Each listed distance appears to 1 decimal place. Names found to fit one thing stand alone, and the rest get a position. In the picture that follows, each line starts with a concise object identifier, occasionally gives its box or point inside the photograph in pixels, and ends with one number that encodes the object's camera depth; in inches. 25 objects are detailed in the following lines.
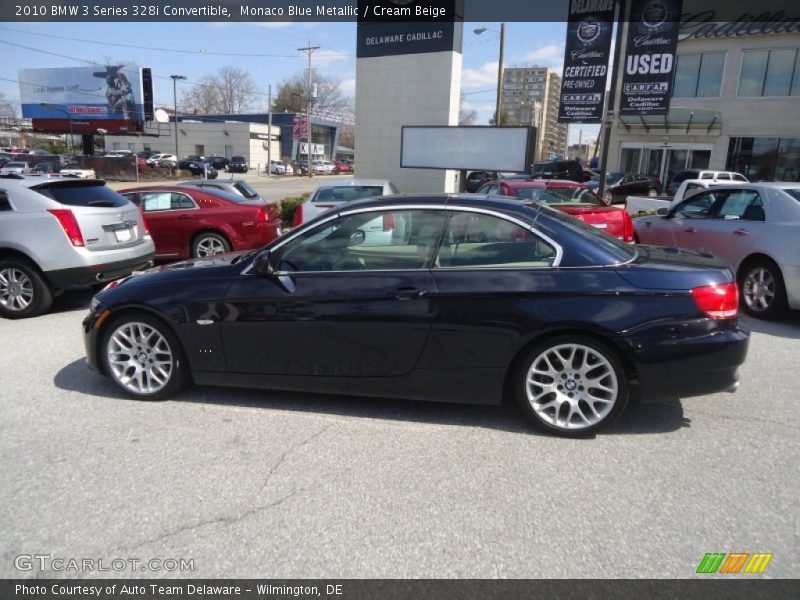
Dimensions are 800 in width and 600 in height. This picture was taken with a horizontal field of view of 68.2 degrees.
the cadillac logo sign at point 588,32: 636.7
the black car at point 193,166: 1996.8
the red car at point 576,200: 340.5
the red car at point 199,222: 373.7
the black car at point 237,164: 2357.3
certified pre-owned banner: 631.2
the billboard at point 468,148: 660.7
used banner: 639.8
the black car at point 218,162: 2365.4
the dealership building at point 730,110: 1218.0
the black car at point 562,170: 1369.3
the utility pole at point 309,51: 2378.7
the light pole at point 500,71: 1299.1
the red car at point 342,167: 2898.6
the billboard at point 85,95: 2193.7
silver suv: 266.1
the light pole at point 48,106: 2343.8
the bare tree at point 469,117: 3924.7
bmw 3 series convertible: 144.1
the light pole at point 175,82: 2417.6
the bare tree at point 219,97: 4042.8
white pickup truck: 472.1
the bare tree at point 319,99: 4042.8
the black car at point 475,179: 1098.5
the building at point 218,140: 2992.1
